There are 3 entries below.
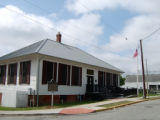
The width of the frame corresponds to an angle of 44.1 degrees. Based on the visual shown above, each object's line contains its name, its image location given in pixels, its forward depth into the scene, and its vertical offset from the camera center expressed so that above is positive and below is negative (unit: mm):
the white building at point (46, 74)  17453 +652
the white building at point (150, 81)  62012 -373
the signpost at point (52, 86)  16138 -491
